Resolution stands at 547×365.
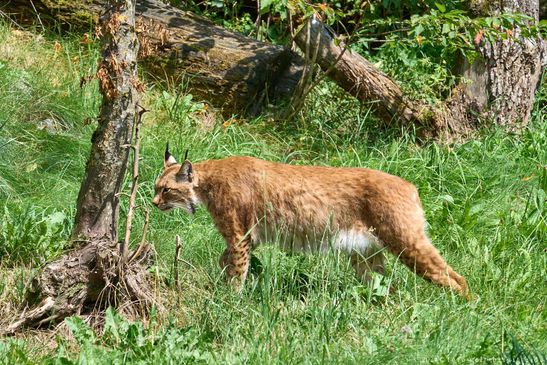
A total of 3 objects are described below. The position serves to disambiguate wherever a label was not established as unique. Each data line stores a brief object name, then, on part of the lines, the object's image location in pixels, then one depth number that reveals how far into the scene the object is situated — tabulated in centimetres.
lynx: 1322
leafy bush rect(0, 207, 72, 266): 1323
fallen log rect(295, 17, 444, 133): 1894
